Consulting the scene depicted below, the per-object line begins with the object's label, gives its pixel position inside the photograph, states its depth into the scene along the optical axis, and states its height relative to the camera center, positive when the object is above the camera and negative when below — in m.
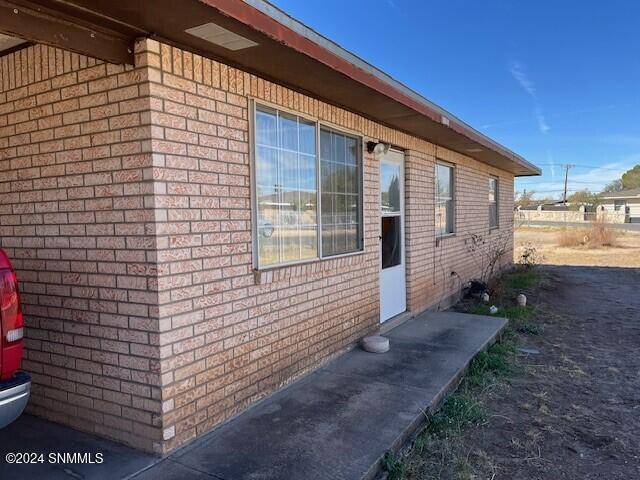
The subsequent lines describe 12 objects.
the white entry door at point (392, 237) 6.02 -0.29
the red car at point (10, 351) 2.28 -0.69
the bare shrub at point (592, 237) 22.16 -1.24
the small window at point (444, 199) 7.81 +0.30
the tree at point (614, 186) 72.50 +4.56
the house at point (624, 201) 52.87 +1.50
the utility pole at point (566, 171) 65.62 +6.46
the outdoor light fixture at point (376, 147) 5.35 +0.85
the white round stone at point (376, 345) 4.95 -1.46
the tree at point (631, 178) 68.72 +5.53
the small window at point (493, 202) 11.32 +0.33
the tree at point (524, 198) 67.19 +2.57
